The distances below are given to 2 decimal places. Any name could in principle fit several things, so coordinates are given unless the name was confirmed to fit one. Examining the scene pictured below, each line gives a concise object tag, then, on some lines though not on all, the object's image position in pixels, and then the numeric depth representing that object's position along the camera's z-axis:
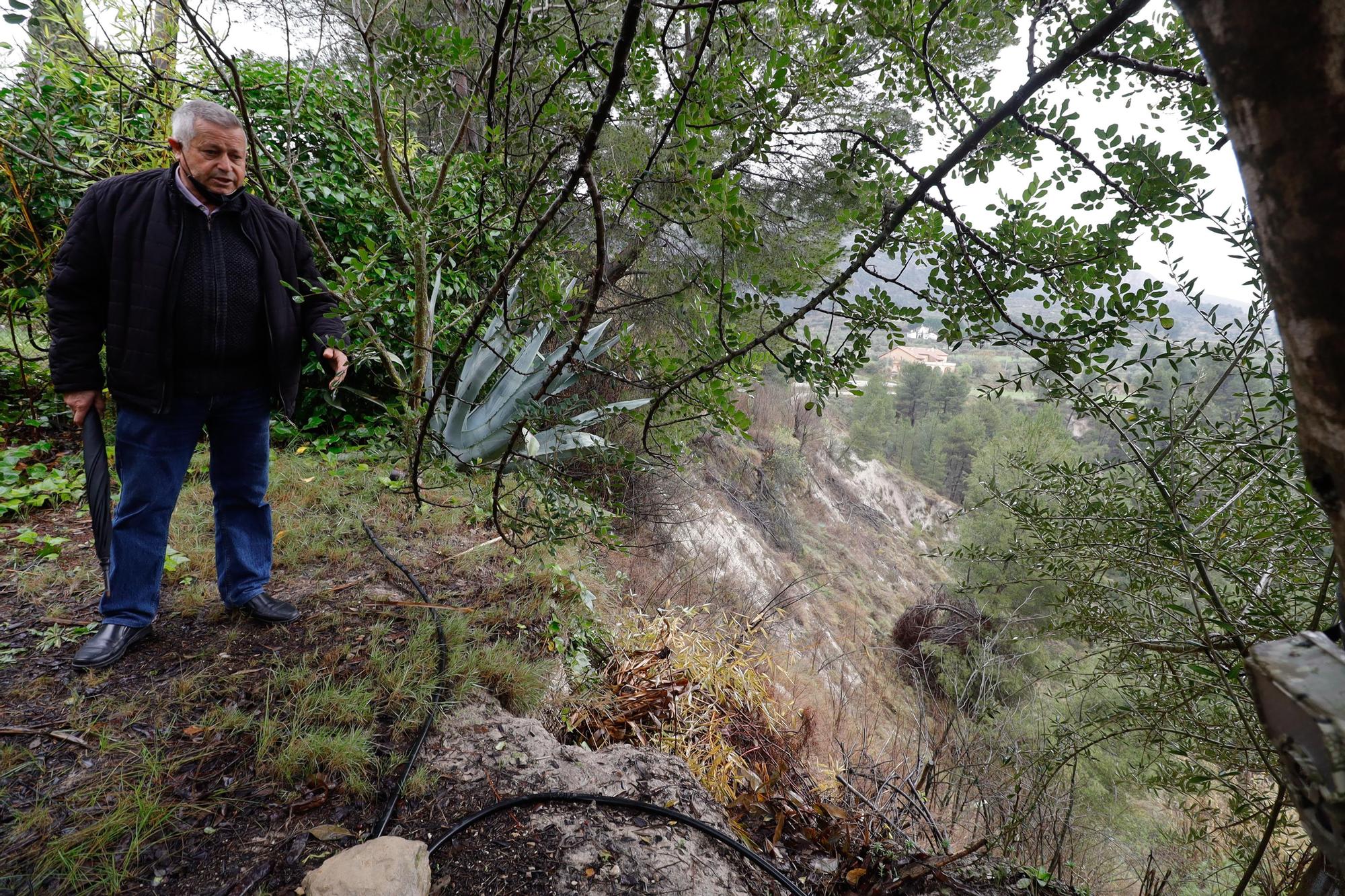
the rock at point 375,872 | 1.33
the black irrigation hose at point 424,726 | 1.61
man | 1.83
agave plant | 3.17
